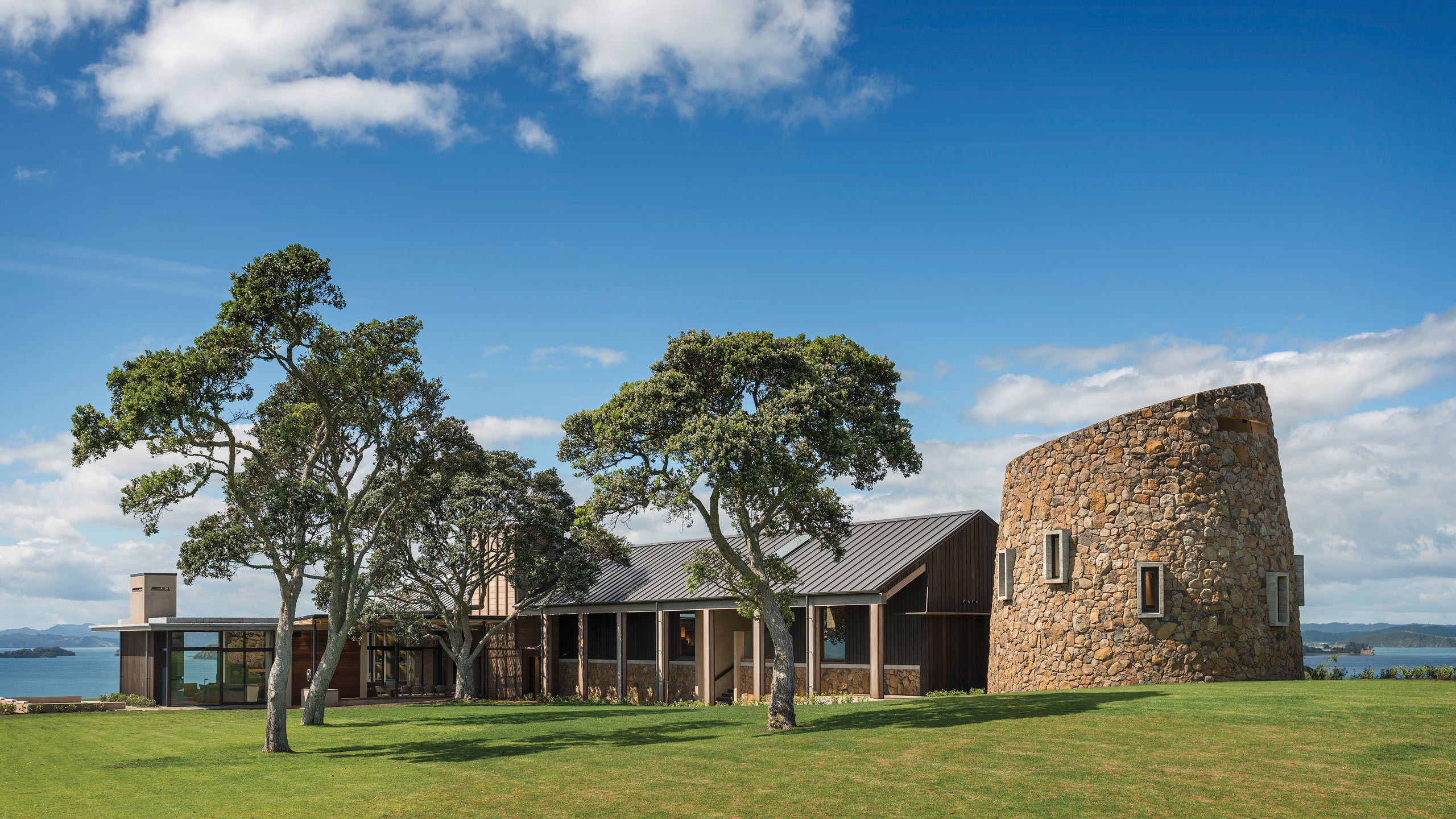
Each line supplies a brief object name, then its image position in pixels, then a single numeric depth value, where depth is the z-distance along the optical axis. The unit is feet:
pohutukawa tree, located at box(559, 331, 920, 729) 63.26
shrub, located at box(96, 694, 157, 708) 119.34
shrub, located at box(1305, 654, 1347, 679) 80.94
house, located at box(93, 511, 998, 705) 96.43
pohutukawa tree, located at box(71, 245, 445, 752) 63.00
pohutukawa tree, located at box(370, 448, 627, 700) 115.24
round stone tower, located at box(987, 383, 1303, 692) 75.56
